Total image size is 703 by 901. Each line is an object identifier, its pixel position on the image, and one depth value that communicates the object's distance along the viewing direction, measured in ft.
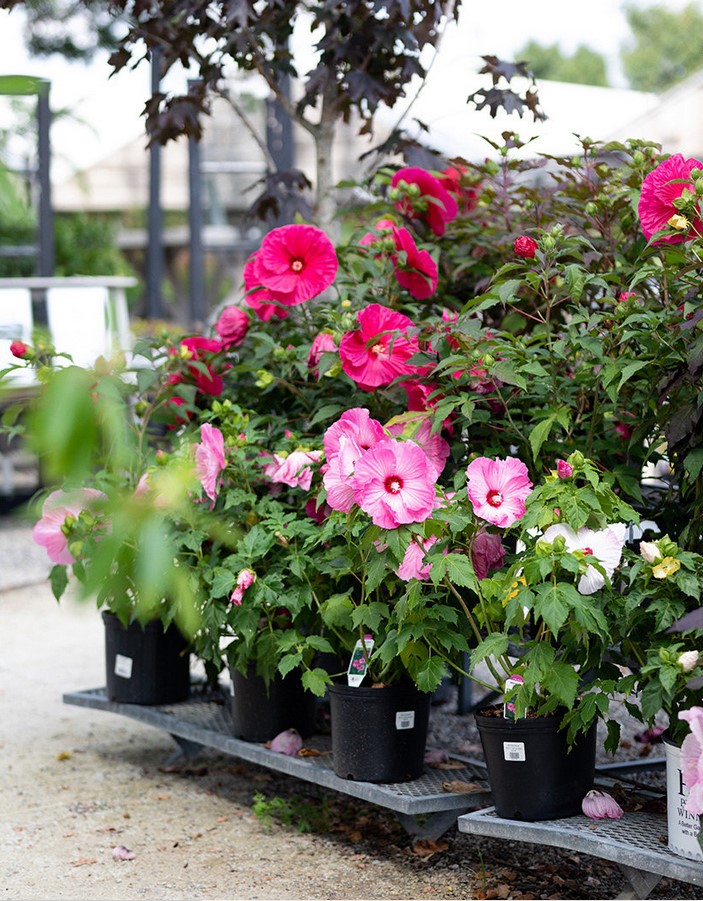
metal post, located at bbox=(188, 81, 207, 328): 28.86
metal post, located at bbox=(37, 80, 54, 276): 27.12
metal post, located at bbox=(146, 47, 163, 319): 28.71
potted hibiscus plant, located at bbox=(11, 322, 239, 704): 8.09
